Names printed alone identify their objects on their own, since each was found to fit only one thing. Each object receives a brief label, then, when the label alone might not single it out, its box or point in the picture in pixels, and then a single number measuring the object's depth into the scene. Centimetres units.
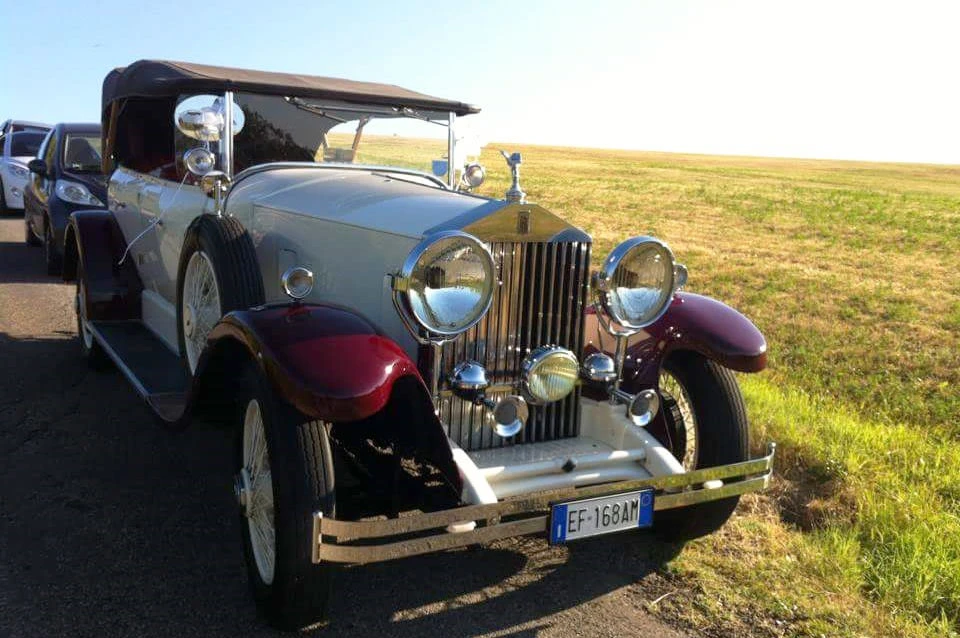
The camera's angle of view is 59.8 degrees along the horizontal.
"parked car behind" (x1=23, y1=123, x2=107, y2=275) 946
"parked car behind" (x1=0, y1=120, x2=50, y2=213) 1461
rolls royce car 270
